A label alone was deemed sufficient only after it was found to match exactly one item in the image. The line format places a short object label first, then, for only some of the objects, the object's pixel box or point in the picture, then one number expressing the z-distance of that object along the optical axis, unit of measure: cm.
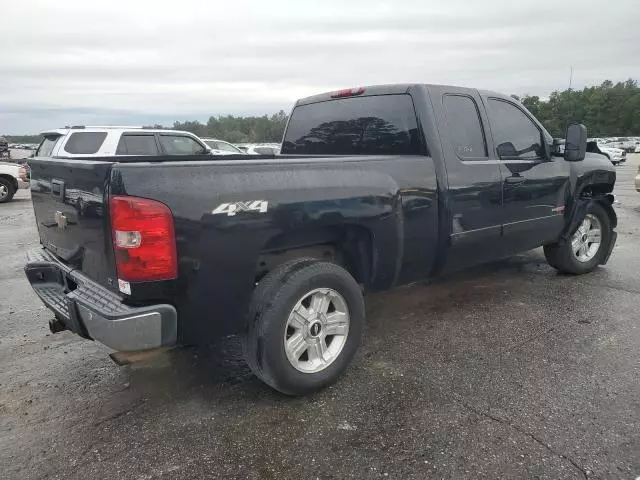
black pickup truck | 254
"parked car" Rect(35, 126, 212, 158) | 1019
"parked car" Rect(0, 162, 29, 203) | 1409
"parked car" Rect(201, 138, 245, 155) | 1776
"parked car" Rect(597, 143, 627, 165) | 3306
